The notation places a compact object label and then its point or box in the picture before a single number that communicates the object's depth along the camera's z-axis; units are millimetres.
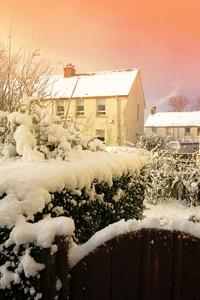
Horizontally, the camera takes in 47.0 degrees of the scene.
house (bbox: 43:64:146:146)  21766
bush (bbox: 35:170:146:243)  1793
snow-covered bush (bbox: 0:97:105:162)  2547
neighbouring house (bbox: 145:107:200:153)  33812
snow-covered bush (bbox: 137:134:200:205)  7809
